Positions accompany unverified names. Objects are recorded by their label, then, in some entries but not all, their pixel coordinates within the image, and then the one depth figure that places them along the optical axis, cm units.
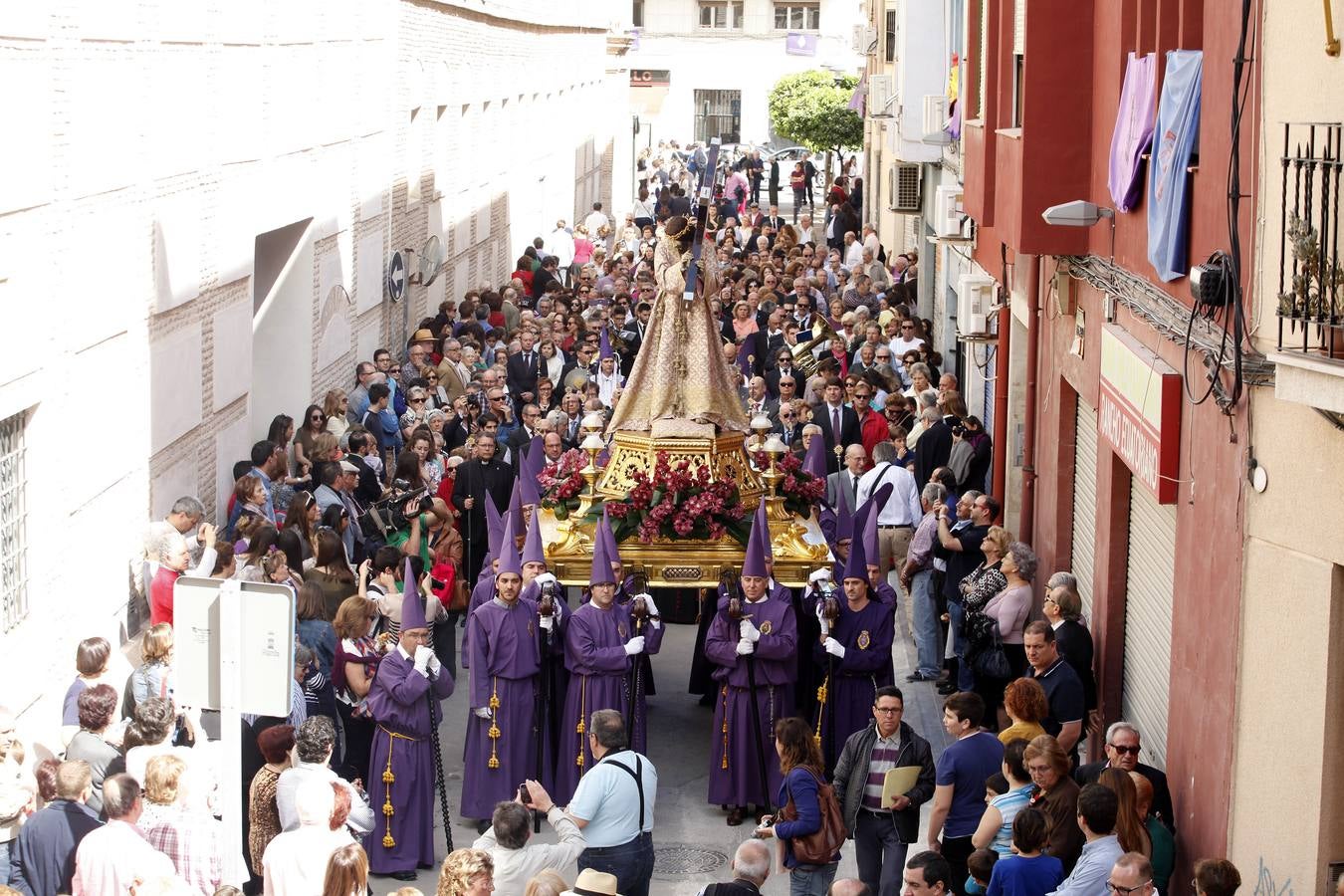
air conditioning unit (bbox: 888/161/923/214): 2906
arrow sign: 2395
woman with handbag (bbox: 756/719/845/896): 927
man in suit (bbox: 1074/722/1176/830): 919
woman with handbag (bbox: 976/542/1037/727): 1230
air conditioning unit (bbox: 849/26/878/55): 3794
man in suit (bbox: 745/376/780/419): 1834
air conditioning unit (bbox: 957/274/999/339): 1809
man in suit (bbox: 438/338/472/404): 2059
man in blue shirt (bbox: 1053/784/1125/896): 816
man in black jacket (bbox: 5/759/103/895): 848
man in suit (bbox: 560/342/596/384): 2124
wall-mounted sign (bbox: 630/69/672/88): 7212
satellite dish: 2508
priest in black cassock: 1605
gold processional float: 1298
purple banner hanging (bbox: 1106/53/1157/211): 1111
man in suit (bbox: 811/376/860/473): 1808
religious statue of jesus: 1409
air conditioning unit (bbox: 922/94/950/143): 2359
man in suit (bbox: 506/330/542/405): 2127
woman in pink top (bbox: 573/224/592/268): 3422
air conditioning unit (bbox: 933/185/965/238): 2008
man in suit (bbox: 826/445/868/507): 1576
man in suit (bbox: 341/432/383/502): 1570
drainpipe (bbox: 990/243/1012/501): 1716
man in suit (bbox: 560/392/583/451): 1773
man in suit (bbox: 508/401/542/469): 1767
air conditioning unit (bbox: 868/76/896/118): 3234
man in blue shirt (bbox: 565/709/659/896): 930
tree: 5369
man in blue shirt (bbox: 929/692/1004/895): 960
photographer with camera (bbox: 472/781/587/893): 833
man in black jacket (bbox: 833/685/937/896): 973
